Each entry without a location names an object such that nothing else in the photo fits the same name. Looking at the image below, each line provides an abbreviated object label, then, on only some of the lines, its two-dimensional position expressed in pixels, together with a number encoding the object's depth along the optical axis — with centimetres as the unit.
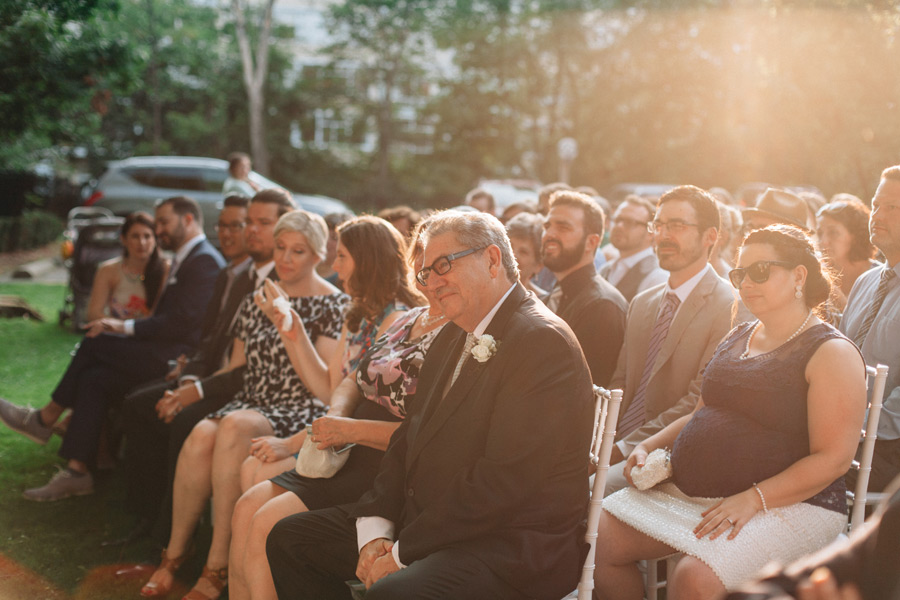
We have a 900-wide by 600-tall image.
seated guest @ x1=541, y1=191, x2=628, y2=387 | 415
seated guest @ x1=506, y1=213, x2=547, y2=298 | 488
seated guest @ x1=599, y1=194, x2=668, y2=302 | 577
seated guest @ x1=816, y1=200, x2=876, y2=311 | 447
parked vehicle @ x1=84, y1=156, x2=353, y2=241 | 1603
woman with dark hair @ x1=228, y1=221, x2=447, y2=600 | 329
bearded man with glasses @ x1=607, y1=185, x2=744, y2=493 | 366
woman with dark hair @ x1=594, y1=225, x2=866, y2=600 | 261
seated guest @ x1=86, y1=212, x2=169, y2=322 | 609
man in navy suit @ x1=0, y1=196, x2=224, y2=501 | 512
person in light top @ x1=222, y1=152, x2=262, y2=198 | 1127
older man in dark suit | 254
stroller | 954
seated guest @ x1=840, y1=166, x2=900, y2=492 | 324
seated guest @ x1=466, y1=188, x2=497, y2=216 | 827
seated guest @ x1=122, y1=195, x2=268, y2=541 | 454
